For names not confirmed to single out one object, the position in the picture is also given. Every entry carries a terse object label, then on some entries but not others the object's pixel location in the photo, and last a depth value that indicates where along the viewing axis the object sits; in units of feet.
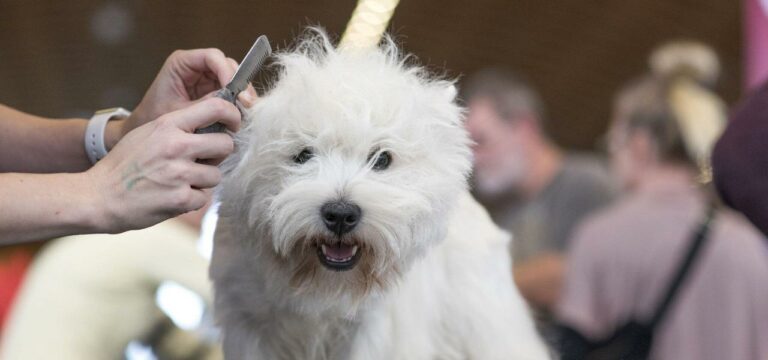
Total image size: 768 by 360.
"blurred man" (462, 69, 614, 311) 10.27
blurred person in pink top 7.32
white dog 4.39
